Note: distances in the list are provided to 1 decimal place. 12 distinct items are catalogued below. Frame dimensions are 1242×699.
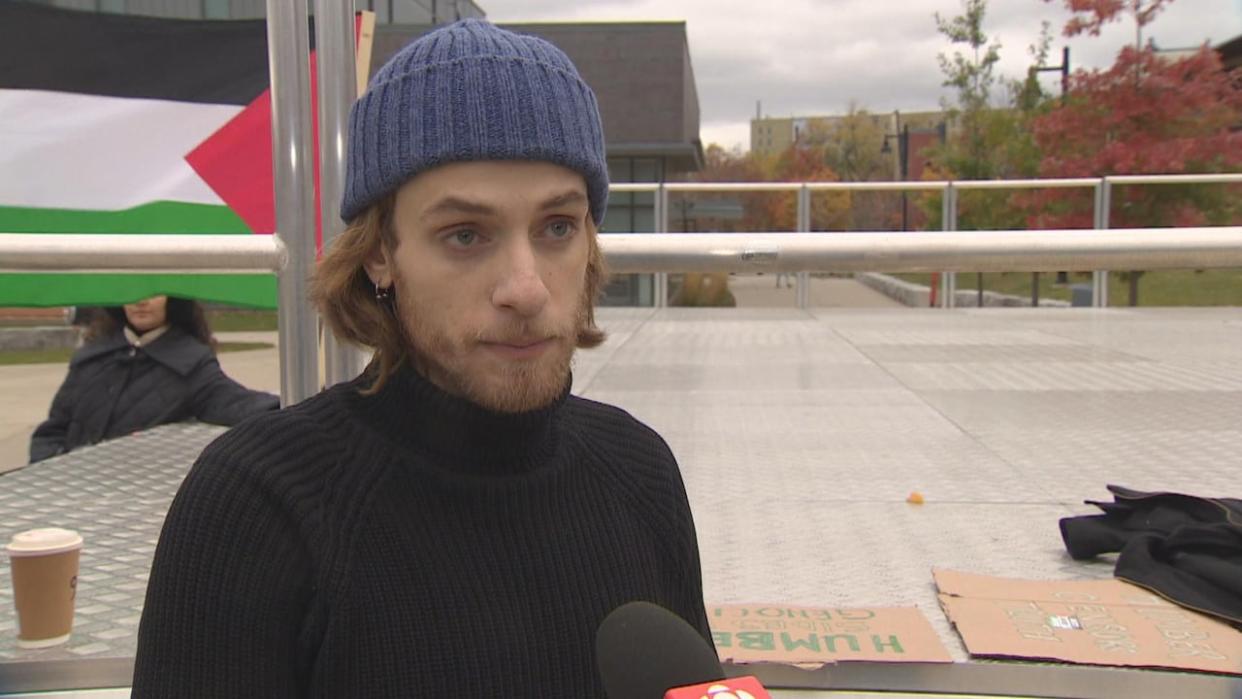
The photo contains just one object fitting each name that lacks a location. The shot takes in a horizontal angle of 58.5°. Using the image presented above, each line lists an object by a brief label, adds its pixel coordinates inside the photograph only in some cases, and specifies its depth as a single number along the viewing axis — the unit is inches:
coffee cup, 71.7
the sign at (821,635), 69.8
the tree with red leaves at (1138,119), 540.7
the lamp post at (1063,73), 530.0
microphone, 37.7
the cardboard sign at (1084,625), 69.3
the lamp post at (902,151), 1098.7
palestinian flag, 113.7
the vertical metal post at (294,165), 74.3
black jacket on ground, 77.9
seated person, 168.7
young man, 43.4
